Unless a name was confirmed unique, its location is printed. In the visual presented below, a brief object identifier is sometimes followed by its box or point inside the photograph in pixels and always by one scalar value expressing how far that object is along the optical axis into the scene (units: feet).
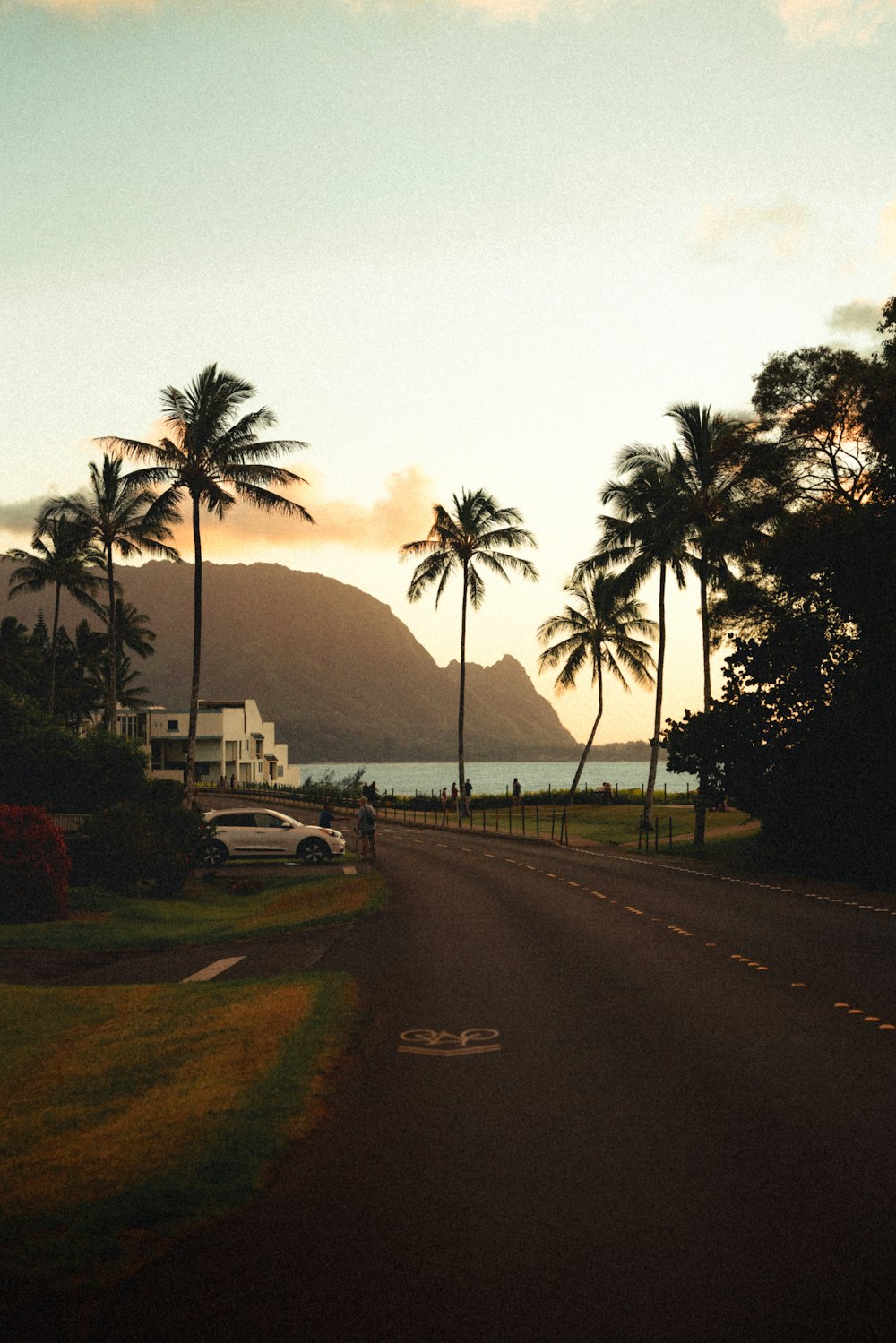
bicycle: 104.53
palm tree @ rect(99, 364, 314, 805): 115.85
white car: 106.63
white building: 352.28
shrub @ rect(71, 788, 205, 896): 82.99
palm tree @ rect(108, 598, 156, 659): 276.00
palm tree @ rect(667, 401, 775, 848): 102.94
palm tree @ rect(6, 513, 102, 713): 181.33
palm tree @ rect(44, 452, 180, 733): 152.97
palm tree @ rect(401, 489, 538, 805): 178.81
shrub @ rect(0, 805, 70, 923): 69.87
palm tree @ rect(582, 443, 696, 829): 134.00
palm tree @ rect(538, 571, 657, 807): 195.31
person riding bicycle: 103.55
